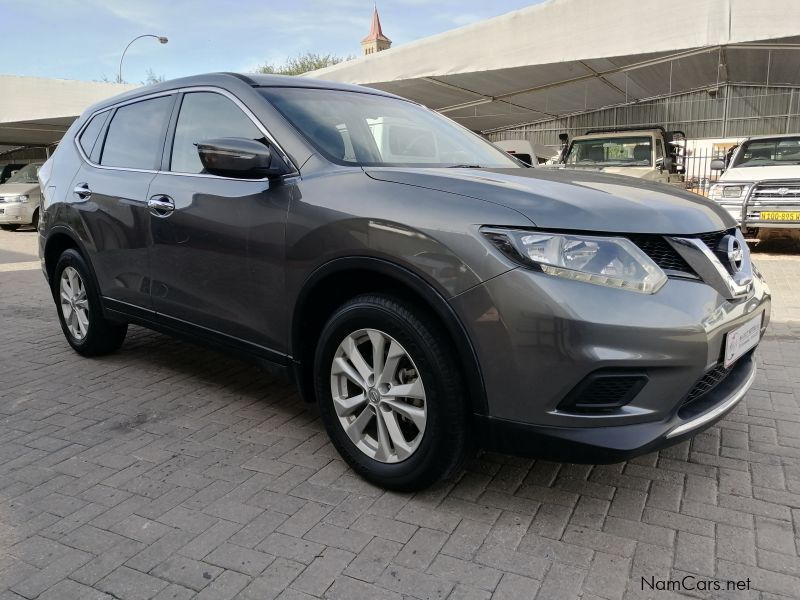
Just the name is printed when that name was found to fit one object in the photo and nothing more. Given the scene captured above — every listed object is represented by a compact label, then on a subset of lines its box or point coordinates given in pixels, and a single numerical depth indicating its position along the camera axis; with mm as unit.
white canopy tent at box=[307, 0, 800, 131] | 10078
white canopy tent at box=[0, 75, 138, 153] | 22219
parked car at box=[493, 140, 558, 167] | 14211
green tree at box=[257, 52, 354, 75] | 61375
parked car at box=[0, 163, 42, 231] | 15016
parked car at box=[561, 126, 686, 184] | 10742
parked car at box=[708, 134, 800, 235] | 9188
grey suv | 2141
